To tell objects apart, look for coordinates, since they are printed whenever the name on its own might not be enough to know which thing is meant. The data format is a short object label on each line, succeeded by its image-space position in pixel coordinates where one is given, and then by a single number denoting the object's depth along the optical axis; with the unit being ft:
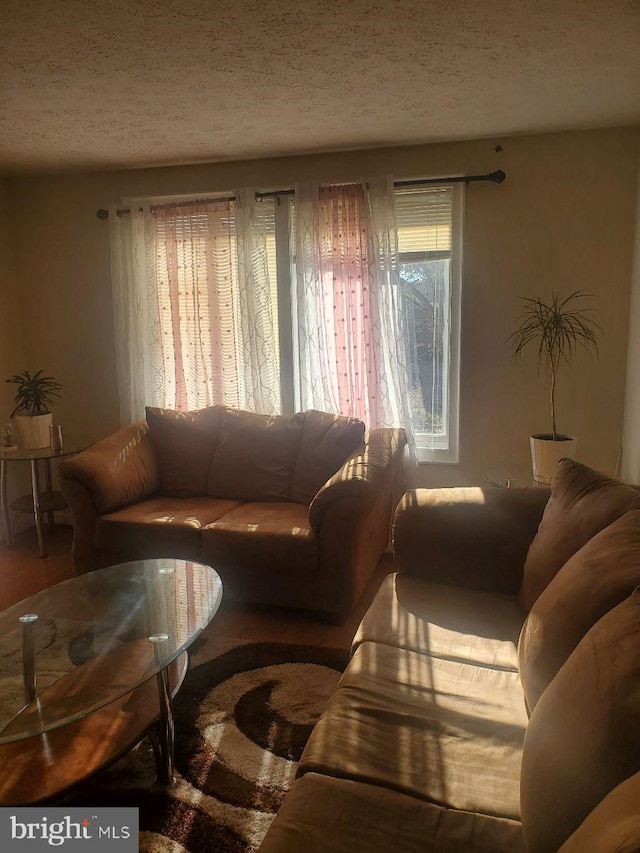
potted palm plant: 10.70
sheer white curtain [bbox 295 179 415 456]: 11.68
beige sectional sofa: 3.34
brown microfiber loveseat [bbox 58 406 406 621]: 9.38
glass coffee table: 5.23
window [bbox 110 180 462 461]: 11.80
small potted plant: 12.71
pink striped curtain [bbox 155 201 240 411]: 12.71
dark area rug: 5.63
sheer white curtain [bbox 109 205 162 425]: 13.03
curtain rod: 11.15
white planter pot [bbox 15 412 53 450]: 12.69
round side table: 12.25
